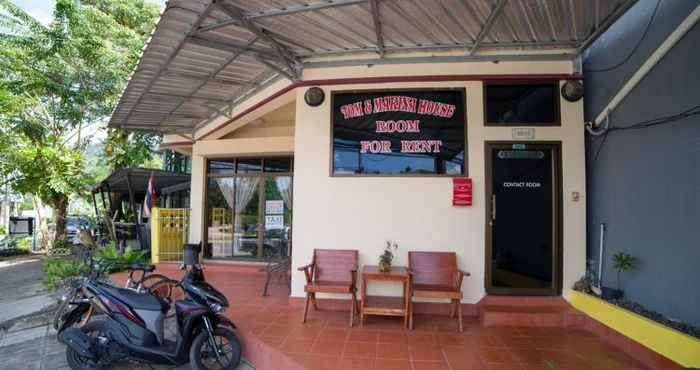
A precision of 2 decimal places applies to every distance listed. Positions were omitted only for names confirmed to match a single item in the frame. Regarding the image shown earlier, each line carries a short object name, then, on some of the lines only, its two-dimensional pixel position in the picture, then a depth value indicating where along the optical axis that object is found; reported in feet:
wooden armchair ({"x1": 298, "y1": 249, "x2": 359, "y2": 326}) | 13.17
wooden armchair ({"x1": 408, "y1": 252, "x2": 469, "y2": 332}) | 12.89
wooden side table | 12.00
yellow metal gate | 23.61
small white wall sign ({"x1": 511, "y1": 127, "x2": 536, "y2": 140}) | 13.89
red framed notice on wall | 13.70
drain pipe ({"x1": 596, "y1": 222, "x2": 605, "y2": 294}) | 13.05
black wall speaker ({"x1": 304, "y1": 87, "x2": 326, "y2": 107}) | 14.56
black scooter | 9.50
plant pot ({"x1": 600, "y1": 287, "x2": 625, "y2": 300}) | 11.93
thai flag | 25.11
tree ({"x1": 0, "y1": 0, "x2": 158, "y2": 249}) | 29.86
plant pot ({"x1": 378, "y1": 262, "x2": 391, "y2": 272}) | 12.77
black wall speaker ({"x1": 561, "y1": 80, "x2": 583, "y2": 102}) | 13.84
